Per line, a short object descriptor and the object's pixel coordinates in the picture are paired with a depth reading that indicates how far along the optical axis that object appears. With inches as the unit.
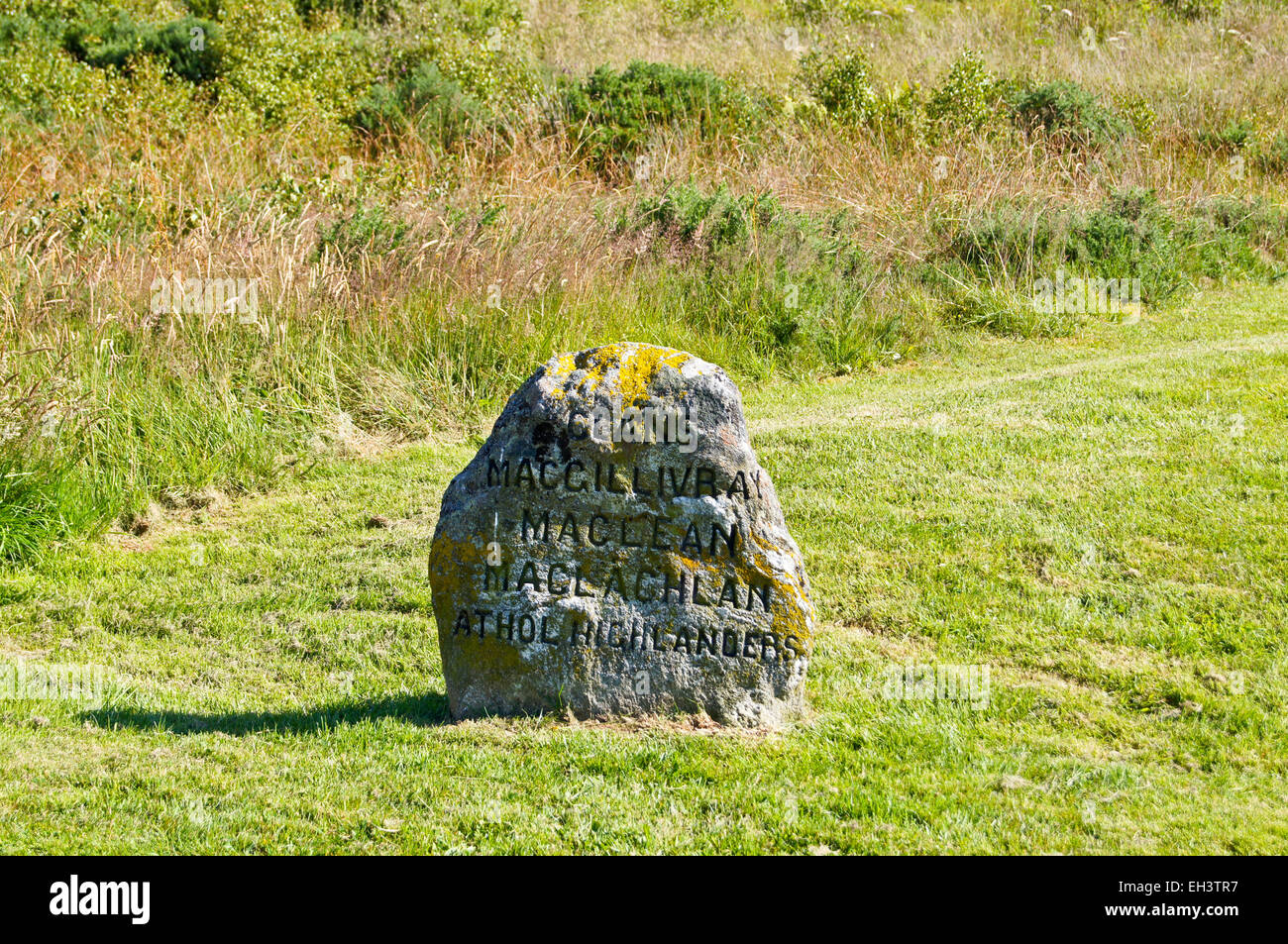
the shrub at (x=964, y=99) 595.5
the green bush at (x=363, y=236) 409.1
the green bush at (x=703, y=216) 463.2
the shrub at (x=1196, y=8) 913.5
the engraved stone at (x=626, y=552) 188.2
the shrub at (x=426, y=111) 567.2
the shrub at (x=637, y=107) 566.9
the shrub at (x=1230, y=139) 647.8
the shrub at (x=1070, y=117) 602.5
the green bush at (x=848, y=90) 601.6
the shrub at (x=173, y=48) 620.4
